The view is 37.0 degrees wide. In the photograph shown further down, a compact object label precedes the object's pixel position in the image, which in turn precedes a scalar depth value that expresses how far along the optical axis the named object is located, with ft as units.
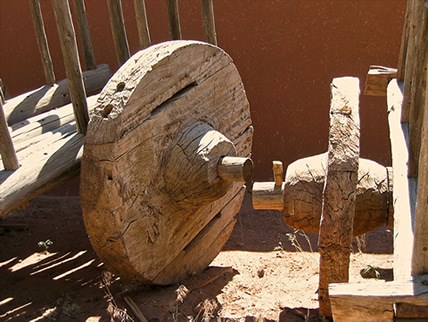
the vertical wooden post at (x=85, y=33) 16.06
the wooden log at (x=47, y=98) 14.51
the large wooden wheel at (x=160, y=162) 10.87
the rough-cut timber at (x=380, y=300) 7.20
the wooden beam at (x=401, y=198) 7.92
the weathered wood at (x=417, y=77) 9.71
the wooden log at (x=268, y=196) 11.66
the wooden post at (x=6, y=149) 10.93
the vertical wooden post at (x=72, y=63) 12.37
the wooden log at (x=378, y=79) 15.24
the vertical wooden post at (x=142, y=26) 14.28
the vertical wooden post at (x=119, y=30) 14.19
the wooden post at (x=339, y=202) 9.78
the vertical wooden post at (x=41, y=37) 15.53
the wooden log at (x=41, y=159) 11.10
